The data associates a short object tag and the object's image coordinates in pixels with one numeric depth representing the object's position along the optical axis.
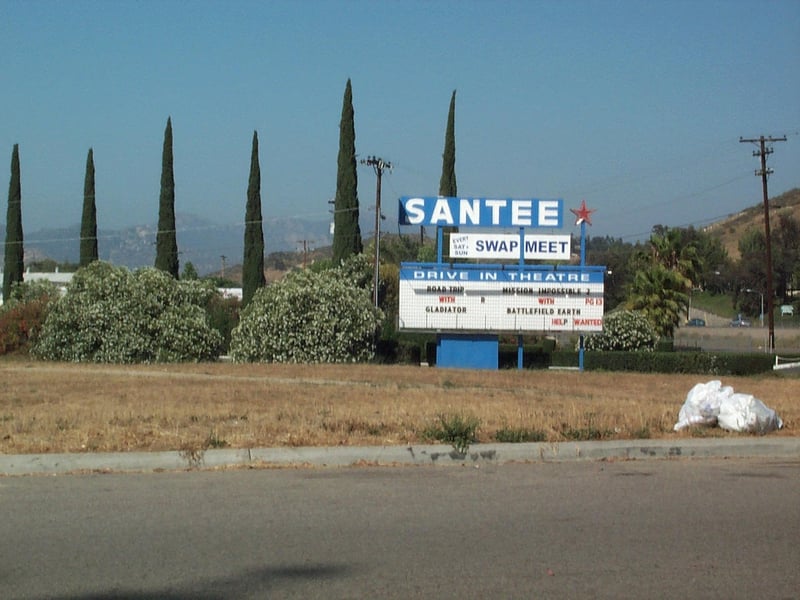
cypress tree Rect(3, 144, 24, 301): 67.25
